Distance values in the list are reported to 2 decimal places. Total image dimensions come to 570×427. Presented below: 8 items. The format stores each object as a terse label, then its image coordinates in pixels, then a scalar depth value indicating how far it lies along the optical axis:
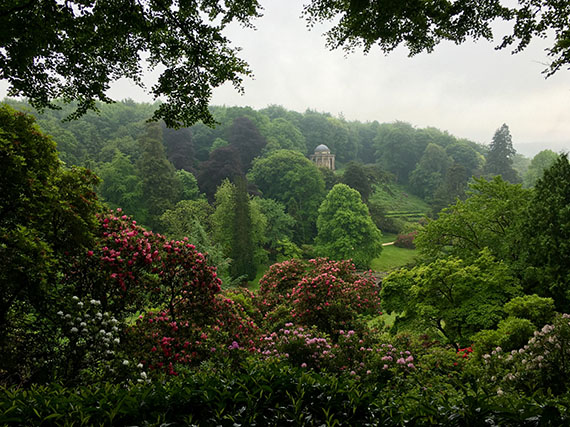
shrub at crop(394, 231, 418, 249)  40.53
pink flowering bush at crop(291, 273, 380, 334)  9.91
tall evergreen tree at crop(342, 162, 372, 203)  42.22
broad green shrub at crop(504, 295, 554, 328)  7.67
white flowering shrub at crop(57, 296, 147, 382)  5.36
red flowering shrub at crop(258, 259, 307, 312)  12.88
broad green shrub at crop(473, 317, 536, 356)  6.86
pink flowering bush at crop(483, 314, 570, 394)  4.85
